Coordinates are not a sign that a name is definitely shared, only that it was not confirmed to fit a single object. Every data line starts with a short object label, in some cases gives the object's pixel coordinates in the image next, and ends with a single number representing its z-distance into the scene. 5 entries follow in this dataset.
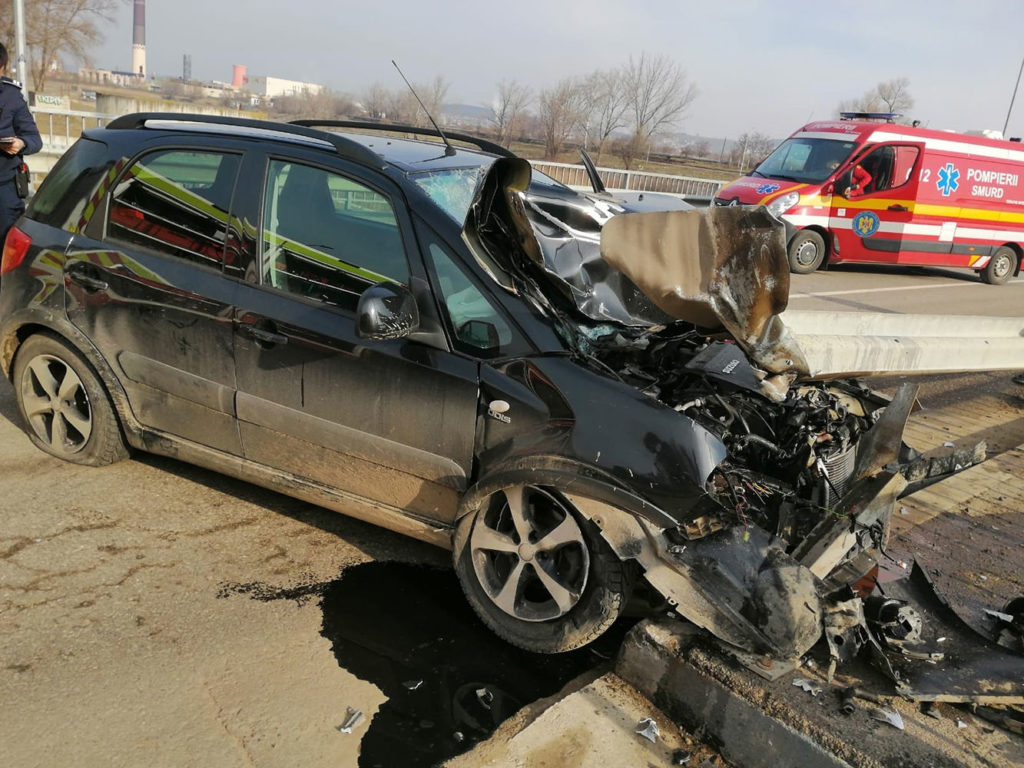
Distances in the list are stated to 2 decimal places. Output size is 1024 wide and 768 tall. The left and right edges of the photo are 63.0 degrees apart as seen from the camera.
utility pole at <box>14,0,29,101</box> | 14.80
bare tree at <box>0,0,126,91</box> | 37.72
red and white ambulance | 14.05
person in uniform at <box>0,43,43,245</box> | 6.27
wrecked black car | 2.99
